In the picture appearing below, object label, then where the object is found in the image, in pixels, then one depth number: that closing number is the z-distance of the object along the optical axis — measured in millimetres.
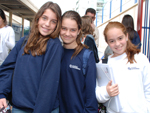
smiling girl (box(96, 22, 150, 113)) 1316
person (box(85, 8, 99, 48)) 3274
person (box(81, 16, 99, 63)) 1983
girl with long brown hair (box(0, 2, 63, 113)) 1165
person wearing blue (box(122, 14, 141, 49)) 2441
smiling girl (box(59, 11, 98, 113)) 1337
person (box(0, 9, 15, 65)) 2781
